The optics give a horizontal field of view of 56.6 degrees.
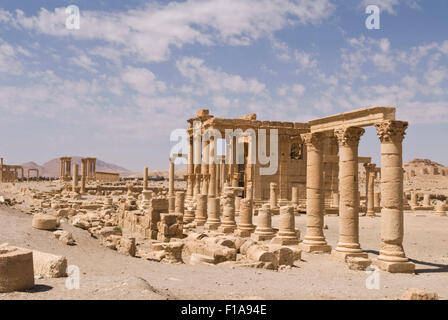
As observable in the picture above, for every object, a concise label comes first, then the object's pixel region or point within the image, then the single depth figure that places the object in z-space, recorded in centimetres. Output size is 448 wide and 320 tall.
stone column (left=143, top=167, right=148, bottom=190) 4350
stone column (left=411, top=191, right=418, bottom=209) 3766
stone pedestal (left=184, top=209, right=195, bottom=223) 2468
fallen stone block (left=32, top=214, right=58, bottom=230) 1372
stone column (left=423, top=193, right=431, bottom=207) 3858
